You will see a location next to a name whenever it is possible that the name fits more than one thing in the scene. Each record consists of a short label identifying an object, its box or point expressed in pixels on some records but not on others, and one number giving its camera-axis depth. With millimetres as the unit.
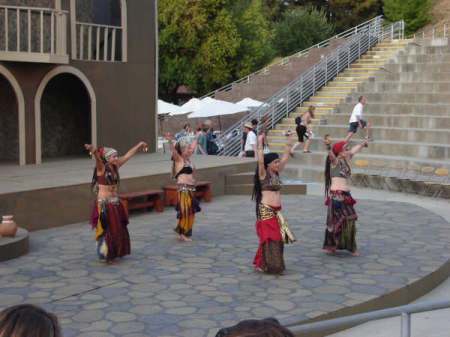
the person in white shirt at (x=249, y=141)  17244
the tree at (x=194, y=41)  35250
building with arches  13953
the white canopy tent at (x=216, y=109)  22062
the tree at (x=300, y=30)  42969
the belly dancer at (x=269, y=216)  7738
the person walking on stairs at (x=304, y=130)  18906
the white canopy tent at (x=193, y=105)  24203
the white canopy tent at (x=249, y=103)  26234
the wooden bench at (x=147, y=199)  11889
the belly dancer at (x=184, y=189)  9633
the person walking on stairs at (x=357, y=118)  18688
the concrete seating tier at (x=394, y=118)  16188
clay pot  8773
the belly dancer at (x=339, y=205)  8672
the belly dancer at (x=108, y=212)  8305
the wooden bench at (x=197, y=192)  12875
